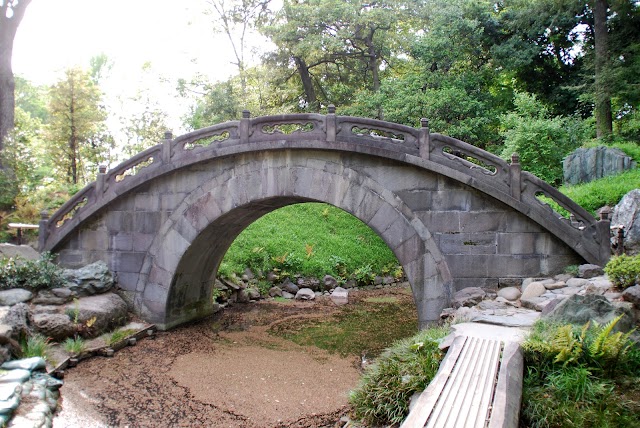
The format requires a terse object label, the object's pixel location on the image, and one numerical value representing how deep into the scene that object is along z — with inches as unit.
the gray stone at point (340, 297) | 575.0
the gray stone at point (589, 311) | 195.3
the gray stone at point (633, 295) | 209.9
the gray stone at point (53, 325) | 331.9
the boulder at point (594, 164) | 515.2
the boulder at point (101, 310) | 358.3
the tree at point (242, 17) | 938.1
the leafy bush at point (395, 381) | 186.4
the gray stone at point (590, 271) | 291.4
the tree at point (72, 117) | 716.7
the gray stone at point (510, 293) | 296.7
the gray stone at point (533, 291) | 282.8
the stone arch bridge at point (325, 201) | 319.9
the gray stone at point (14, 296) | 344.5
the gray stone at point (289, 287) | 619.8
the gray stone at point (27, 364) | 268.7
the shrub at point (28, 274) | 366.9
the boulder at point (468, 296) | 305.9
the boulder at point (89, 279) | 386.9
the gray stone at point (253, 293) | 582.9
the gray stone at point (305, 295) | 600.0
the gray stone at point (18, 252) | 406.0
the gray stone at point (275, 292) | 606.9
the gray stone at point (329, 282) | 641.9
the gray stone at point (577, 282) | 281.1
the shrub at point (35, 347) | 298.4
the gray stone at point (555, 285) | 289.1
